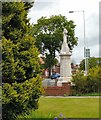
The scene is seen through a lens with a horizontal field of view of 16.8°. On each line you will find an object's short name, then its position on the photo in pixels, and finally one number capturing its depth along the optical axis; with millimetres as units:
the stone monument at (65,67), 31877
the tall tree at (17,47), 7684
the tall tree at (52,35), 62469
